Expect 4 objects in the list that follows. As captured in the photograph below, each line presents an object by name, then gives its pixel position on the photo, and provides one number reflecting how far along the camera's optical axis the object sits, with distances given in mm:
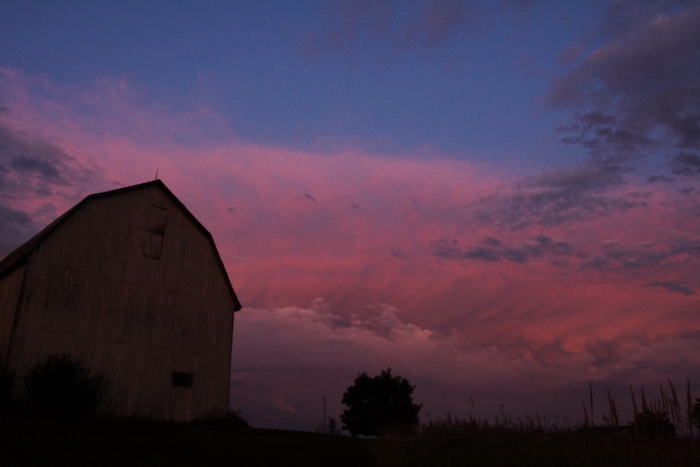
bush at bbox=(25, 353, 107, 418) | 22578
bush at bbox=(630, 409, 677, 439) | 9219
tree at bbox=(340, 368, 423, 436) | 47688
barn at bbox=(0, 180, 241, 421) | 23703
